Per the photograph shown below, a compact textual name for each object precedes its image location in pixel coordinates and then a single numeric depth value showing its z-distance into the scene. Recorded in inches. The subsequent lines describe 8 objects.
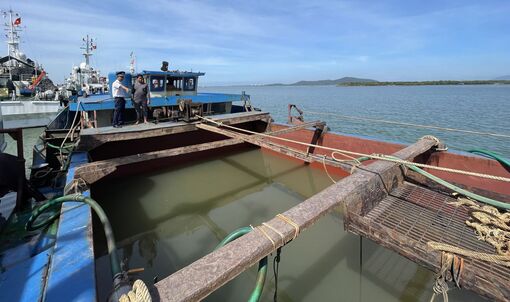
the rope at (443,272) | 86.3
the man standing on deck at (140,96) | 295.4
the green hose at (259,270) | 75.5
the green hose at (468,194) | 100.3
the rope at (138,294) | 55.9
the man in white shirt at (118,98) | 280.1
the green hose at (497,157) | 172.6
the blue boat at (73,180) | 101.2
